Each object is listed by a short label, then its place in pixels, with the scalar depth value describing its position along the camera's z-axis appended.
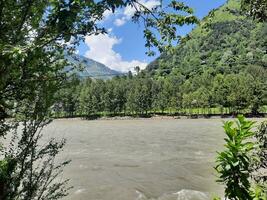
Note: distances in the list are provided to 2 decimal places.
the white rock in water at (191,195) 11.81
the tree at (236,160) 2.92
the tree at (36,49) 2.53
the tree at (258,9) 6.37
